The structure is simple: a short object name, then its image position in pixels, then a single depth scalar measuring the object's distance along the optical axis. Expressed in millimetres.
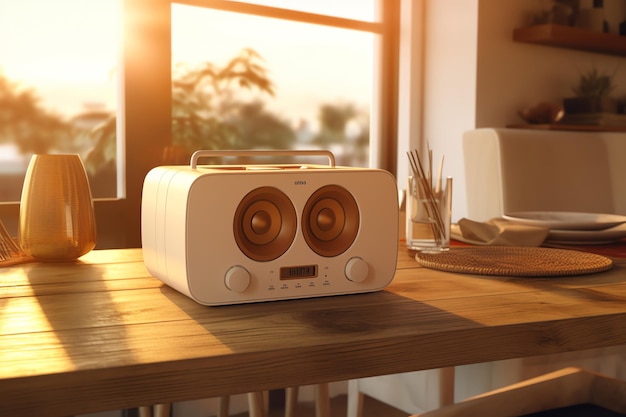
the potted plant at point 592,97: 3498
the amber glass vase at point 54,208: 1157
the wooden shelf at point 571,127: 3367
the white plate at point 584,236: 1512
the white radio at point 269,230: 835
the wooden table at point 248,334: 619
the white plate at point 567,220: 1544
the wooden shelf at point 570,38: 3334
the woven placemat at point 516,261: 1086
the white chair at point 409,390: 1703
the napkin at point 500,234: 1448
